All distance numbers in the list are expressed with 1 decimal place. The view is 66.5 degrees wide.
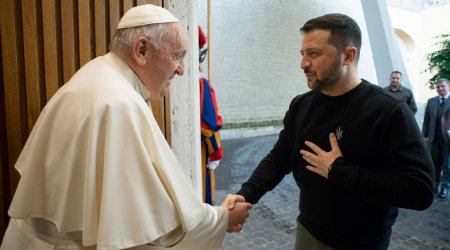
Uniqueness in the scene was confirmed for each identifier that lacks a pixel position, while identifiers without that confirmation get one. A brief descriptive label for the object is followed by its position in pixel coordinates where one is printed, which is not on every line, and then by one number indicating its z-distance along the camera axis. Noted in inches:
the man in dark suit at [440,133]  219.9
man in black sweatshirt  55.9
